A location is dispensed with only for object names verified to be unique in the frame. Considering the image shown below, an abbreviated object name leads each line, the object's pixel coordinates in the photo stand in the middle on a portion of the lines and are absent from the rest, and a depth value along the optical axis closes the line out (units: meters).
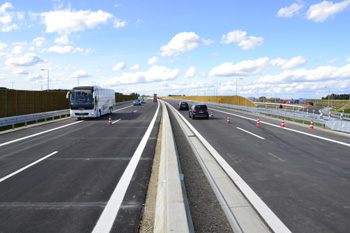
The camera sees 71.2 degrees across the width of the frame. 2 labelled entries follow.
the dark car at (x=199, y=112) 23.52
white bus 22.48
